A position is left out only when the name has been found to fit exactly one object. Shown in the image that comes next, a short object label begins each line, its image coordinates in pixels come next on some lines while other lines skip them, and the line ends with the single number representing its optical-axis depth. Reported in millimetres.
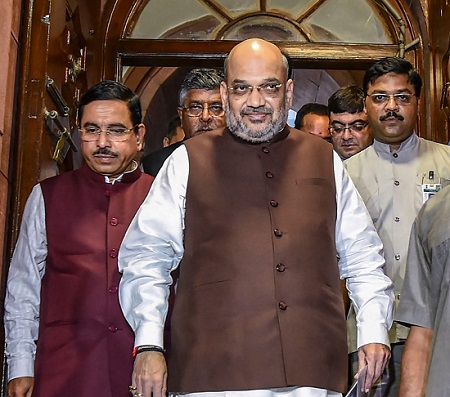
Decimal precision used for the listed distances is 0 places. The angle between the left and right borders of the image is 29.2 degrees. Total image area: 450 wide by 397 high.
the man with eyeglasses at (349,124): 4070
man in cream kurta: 3455
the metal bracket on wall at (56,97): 3470
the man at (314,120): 4590
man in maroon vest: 2795
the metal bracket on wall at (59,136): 3438
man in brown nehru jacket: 2344
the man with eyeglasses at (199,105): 3842
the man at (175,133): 4761
